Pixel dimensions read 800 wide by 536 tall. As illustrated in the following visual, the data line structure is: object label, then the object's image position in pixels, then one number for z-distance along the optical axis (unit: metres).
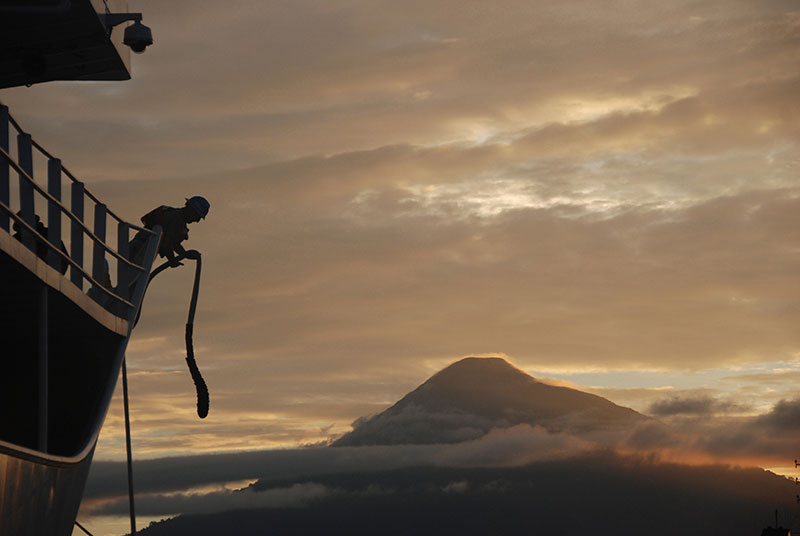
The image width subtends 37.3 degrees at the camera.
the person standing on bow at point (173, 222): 29.50
